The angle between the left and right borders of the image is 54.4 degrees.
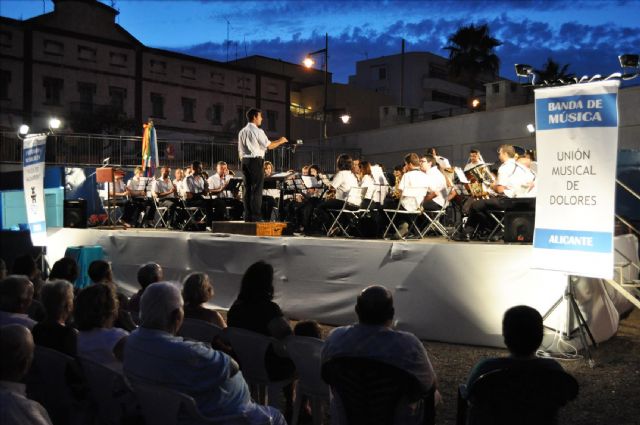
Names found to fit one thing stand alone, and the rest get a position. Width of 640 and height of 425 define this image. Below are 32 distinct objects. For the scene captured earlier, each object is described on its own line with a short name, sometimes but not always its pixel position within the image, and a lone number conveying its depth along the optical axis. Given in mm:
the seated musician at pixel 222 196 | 12404
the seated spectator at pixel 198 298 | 4430
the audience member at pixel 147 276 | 5430
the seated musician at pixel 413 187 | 9641
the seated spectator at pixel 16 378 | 2354
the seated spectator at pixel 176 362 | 3070
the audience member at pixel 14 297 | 4211
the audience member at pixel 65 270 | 6094
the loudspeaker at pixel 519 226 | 8148
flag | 13578
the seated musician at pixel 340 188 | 10672
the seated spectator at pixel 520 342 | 2889
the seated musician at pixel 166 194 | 12828
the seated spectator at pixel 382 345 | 2984
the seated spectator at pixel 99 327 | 3543
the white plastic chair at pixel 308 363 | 3682
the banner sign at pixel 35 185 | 10227
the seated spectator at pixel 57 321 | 3670
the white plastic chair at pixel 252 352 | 4012
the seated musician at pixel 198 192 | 12305
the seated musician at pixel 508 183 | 9016
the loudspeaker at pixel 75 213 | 13469
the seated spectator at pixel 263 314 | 4071
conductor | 9578
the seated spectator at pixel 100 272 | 5805
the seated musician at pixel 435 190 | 9789
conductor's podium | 9594
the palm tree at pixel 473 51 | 40688
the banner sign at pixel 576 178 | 5520
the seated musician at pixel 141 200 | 14172
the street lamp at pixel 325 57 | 25602
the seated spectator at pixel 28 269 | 6467
